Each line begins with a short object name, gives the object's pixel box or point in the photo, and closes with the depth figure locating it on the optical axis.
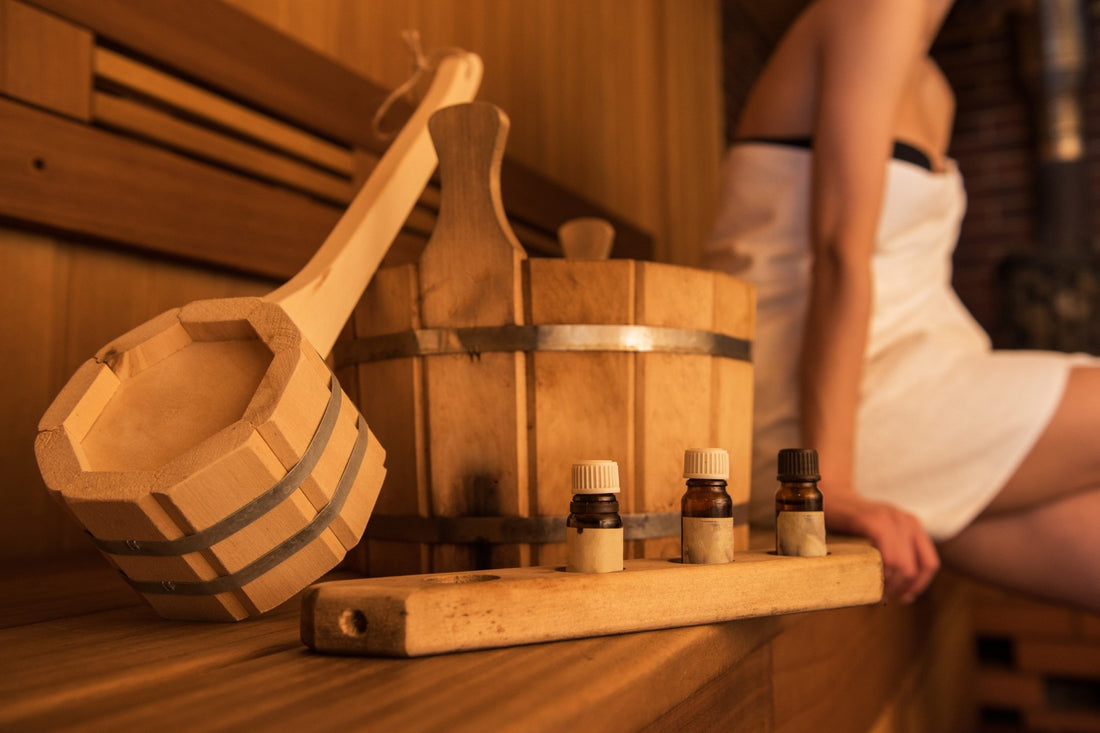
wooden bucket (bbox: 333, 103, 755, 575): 0.93
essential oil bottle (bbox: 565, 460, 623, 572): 0.74
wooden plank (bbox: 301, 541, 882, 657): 0.63
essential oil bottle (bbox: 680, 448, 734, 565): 0.79
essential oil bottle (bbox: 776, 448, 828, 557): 0.87
